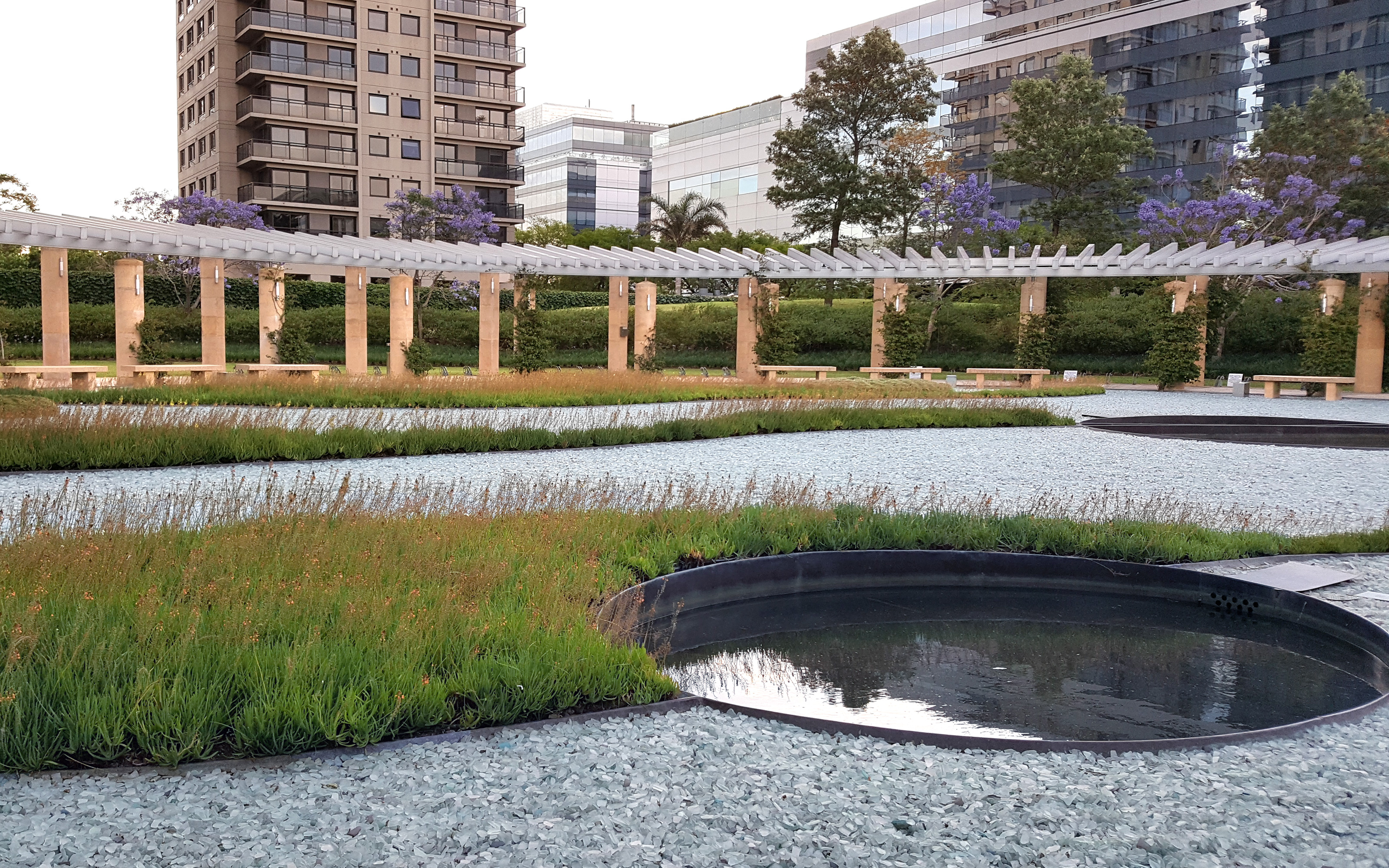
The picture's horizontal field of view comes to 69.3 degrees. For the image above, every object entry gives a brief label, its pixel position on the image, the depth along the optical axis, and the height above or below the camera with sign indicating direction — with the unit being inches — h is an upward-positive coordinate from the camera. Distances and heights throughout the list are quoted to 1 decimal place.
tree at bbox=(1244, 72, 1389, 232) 1296.8 +297.6
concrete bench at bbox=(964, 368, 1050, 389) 949.8 -13.1
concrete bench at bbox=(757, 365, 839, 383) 976.3 -13.8
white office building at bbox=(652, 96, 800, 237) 2539.4 +524.9
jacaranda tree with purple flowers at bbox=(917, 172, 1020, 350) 1279.5 +182.9
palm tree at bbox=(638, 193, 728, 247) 1918.1 +254.9
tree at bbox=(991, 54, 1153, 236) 1364.4 +298.7
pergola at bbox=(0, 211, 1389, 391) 811.4 +85.4
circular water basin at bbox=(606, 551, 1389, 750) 187.8 -65.8
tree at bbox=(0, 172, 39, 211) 1268.5 +184.6
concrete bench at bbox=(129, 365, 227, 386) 735.7 -20.7
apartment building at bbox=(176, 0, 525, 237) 1900.8 +481.0
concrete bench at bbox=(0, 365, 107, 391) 674.2 -21.9
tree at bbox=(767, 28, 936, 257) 1354.6 +320.5
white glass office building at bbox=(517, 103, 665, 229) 3312.0 +601.8
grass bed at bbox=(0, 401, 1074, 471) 380.8 -39.3
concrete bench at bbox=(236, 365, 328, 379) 802.8 -18.4
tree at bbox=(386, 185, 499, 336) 1528.1 +199.9
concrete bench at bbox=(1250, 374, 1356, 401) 855.7 -14.7
